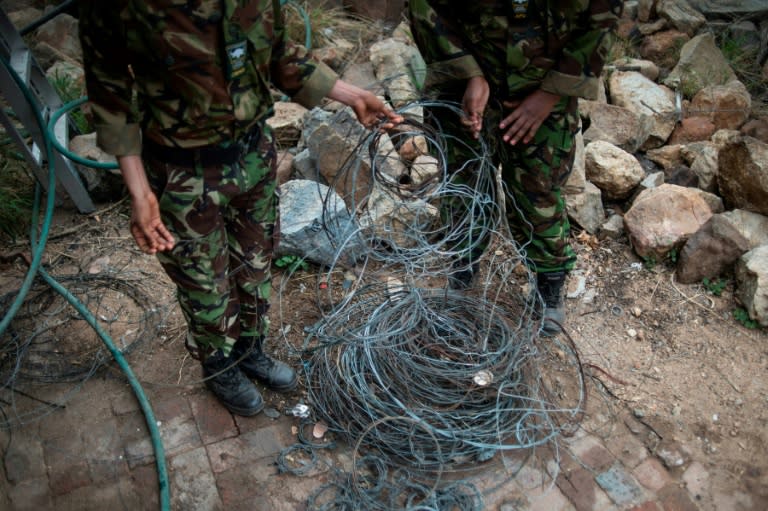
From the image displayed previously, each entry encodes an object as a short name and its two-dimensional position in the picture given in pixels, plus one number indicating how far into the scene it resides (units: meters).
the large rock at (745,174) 3.36
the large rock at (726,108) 4.51
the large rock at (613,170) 3.76
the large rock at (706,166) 3.80
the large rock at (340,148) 3.65
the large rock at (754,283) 3.03
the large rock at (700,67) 4.82
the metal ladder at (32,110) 3.13
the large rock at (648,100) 4.39
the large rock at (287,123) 4.12
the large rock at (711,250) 3.24
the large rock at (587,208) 3.62
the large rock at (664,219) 3.41
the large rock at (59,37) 4.95
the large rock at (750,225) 3.36
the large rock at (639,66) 4.86
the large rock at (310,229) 3.33
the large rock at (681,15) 5.31
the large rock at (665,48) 5.20
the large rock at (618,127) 4.11
